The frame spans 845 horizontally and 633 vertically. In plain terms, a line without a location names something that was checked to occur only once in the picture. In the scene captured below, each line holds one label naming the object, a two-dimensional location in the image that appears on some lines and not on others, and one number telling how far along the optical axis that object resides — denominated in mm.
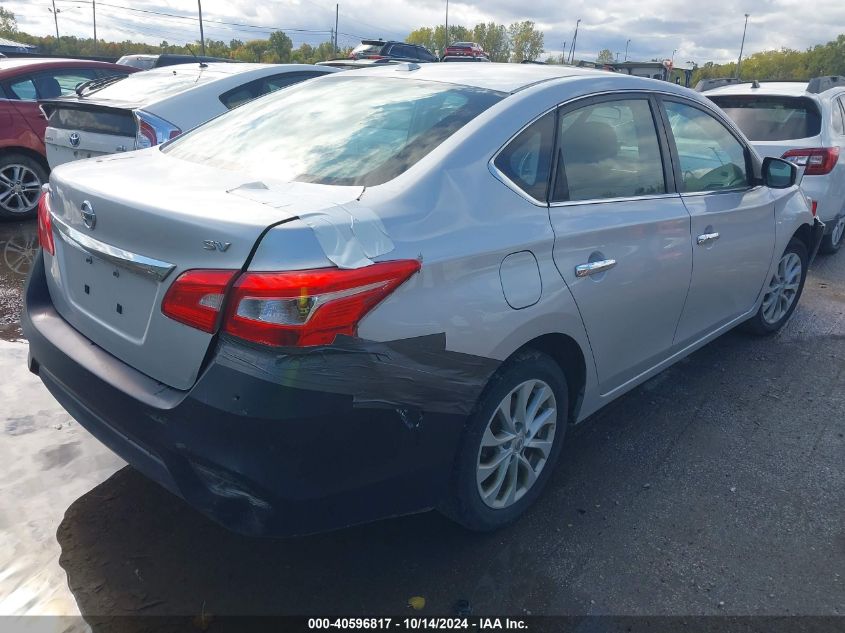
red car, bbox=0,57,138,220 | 7066
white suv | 6367
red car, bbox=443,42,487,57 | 33453
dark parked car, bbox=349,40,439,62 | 18672
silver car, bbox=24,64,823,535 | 1923
